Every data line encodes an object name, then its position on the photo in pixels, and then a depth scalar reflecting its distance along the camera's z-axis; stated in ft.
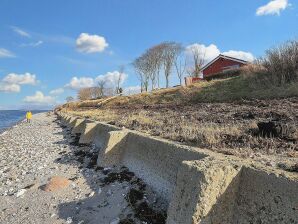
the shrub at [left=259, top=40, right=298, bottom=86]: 46.06
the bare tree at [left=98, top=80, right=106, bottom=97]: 228.02
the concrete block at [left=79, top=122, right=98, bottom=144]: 32.49
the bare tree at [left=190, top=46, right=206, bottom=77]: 135.84
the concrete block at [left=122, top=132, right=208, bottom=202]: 13.99
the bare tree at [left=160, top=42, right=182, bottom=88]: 165.40
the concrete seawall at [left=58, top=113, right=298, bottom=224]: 8.63
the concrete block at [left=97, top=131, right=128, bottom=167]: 21.68
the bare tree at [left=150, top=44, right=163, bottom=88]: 167.21
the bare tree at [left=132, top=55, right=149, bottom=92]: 175.30
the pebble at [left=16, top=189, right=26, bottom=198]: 18.29
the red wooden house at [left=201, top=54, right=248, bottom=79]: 100.52
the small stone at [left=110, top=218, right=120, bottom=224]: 13.74
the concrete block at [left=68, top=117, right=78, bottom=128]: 49.92
